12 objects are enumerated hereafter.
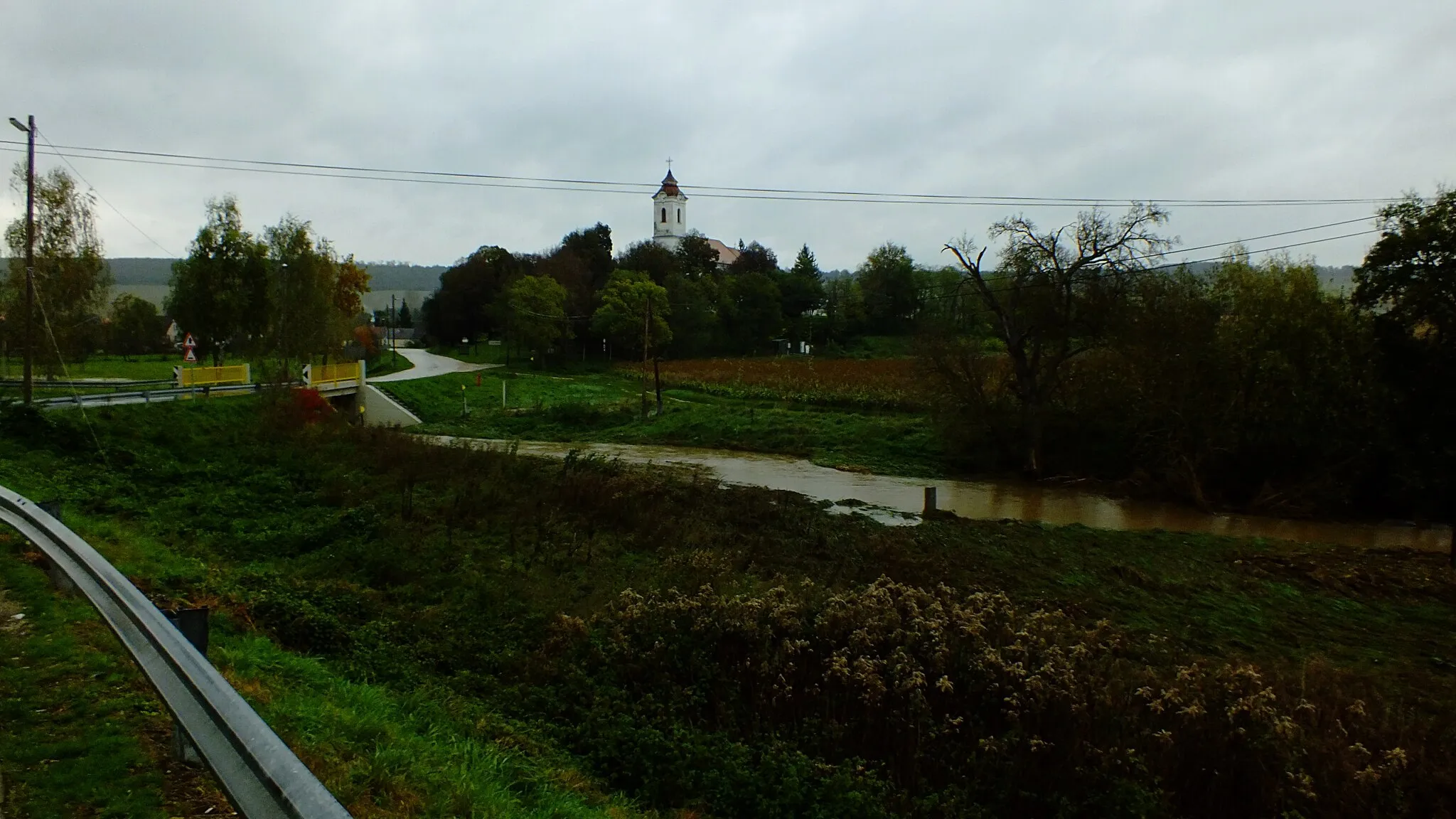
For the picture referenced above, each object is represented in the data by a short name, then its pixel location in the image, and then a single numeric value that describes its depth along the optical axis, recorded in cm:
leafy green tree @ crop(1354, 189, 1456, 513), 1947
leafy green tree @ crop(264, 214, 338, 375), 3397
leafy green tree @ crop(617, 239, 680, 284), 9344
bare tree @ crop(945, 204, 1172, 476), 3103
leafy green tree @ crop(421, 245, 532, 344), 9081
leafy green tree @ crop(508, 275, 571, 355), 7006
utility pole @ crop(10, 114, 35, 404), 2122
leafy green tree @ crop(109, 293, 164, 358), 6894
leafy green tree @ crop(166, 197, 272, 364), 3403
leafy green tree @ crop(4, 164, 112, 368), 2884
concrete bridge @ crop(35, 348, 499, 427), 2566
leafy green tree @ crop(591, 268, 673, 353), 7494
